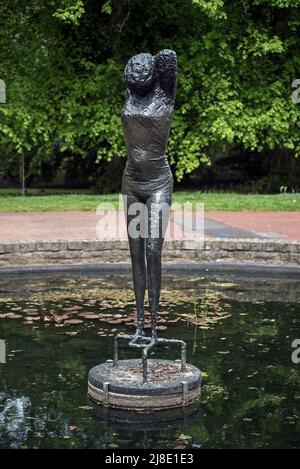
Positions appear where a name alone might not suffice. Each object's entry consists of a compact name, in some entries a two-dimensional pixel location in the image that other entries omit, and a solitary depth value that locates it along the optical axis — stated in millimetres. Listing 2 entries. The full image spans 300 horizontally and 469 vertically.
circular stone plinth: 5254
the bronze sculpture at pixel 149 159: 5555
